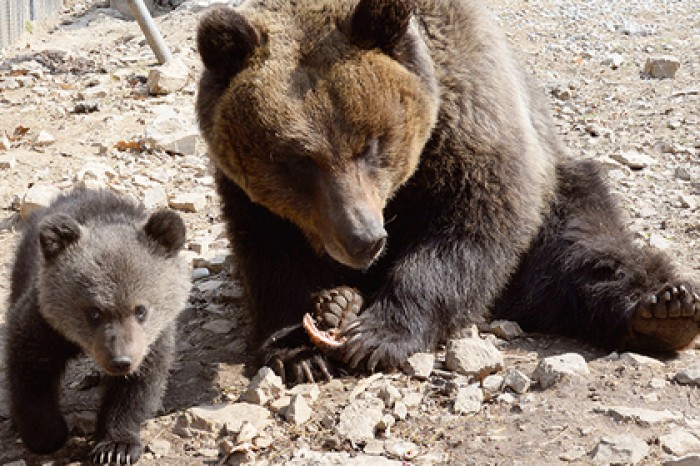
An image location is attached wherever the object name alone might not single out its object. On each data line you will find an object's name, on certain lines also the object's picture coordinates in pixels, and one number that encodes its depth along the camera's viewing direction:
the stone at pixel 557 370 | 4.68
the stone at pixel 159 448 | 4.49
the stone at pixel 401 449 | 4.23
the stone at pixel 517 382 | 4.63
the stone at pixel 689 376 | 4.71
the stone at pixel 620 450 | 3.92
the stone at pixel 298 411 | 4.58
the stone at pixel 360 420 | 4.39
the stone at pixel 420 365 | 4.96
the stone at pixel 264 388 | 4.79
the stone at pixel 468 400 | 4.54
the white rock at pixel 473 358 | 4.85
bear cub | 4.39
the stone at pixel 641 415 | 4.21
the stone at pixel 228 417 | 4.54
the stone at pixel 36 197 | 6.95
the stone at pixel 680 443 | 3.97
